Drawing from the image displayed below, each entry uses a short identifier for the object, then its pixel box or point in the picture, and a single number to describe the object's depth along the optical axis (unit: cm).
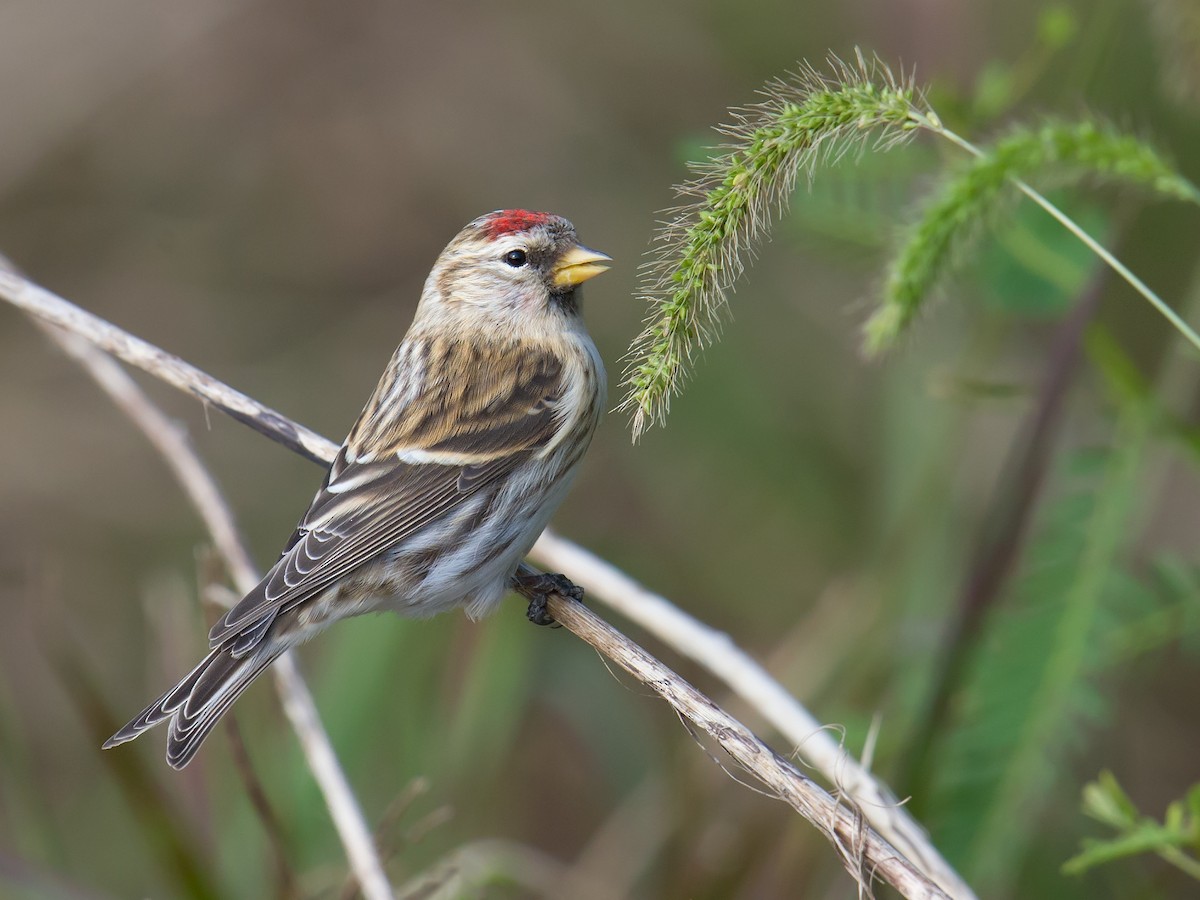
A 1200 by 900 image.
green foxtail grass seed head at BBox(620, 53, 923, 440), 418
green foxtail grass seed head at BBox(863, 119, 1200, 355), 444
